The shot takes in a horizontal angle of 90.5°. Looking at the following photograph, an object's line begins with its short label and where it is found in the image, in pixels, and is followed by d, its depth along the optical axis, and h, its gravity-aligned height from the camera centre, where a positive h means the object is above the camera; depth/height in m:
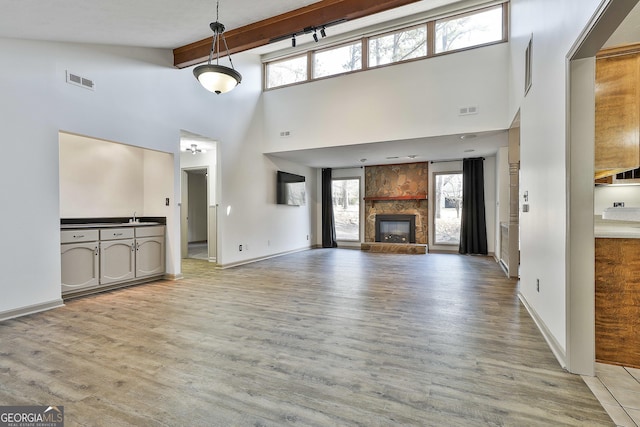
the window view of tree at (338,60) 6.45 +3.15
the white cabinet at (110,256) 4.00 -0.63
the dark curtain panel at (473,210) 7.79 -0.01
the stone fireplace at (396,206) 8.61 +0.11
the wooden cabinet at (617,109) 2.40 +0.78
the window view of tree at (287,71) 7.04 +3.15
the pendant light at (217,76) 3.25 +1.41
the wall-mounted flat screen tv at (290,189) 7.80 +0.54
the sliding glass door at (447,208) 8.28 +0.05
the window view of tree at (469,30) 5.41 +3.17
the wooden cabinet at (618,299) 2.15 -0.62
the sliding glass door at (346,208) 9.52 +0.07
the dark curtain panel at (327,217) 9.56 -0.21
